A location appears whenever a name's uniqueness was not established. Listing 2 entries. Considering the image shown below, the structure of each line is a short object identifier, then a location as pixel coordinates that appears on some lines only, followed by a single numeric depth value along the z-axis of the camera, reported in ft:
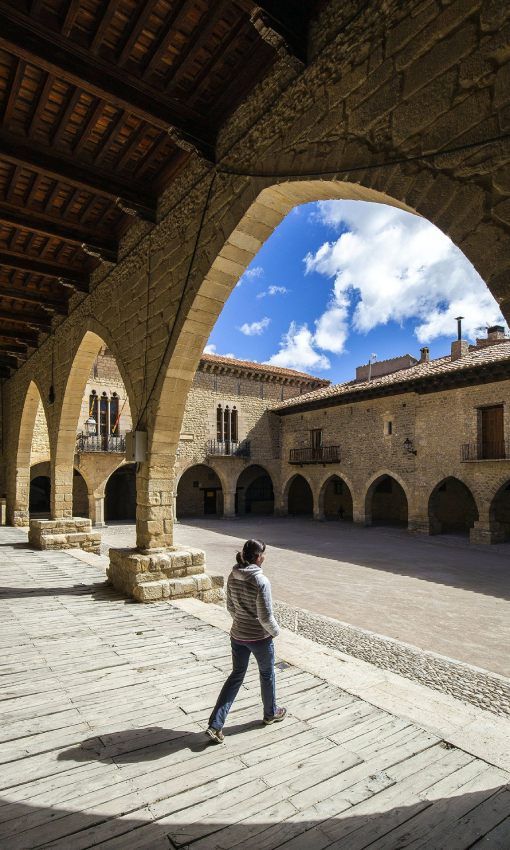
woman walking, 8.70
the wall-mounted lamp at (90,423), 46.98
